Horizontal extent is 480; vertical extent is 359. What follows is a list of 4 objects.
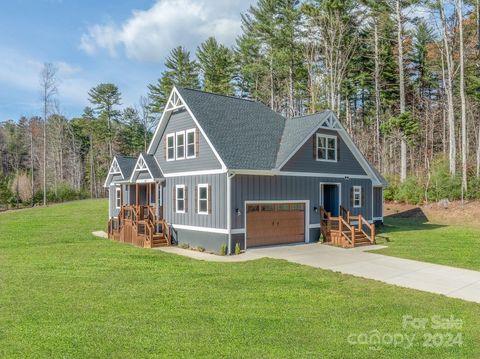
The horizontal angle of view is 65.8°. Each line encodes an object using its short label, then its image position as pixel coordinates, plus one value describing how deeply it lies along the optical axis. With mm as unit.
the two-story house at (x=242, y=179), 14906
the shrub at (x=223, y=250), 14125
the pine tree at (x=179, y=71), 47250
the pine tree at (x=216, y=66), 42938
